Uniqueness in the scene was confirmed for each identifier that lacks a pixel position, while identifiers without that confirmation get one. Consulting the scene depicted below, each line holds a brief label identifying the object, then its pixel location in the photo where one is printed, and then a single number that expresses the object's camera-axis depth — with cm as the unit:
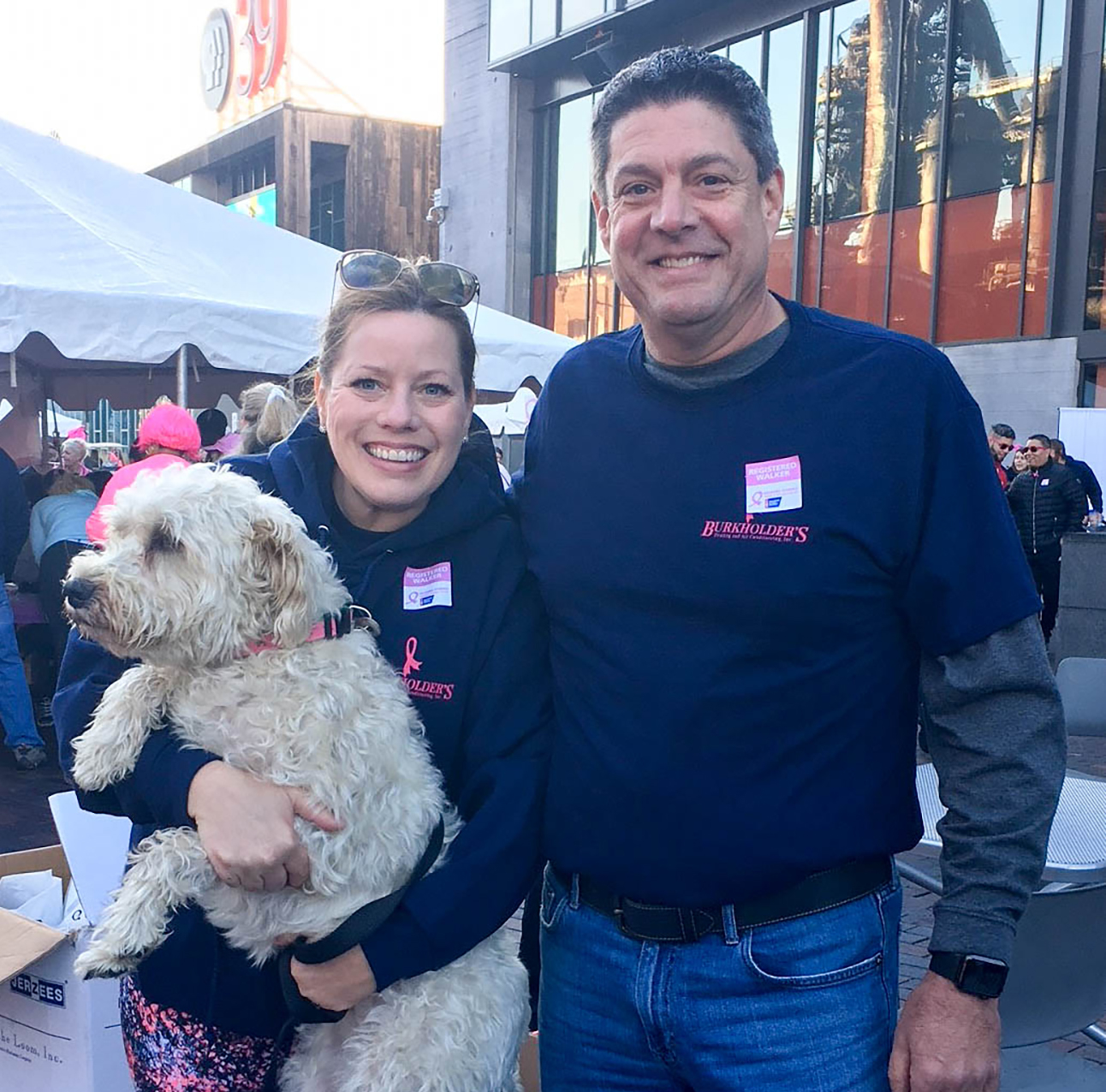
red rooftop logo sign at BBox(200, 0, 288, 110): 3762
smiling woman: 204
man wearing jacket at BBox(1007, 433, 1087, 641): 1209
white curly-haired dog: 211
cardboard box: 293
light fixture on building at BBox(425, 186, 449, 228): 2703
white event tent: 724
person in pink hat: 671
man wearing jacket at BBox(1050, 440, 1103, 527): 1243
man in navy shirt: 183
